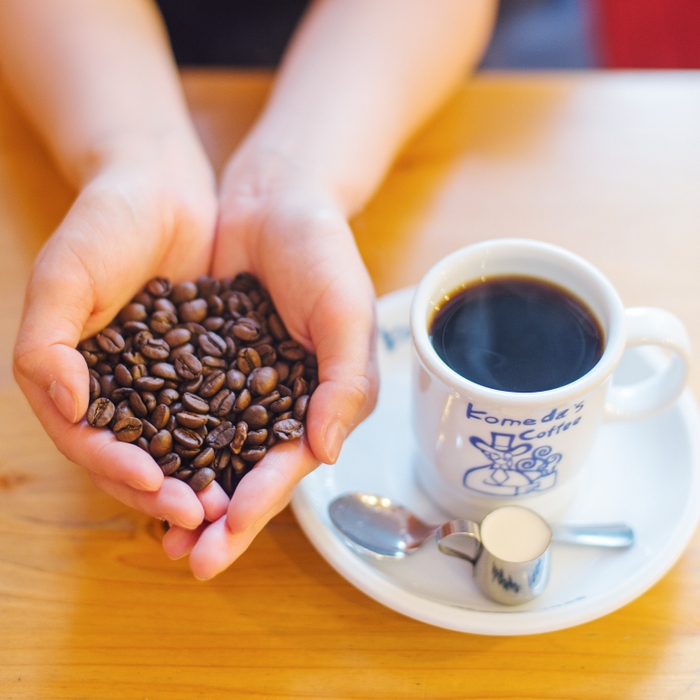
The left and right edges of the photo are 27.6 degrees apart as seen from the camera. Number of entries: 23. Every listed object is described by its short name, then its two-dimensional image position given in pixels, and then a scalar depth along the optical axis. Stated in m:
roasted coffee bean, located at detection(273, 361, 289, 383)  0.58
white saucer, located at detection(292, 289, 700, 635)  0.54
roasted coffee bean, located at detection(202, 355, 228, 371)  0.58
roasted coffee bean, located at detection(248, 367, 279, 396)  0.57
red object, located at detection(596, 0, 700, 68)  1.20
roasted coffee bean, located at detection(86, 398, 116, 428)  0.56
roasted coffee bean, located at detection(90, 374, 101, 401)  0.56
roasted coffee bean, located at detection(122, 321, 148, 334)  0.59
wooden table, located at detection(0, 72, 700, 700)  0.55
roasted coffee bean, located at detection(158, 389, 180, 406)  0.57
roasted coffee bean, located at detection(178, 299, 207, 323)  0.61
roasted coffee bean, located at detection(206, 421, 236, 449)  0.56
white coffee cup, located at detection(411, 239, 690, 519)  0.53
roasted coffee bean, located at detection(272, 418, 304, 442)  0.55
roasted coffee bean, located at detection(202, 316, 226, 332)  0.60
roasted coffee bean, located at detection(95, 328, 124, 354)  0.59
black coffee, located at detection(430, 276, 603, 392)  0.55
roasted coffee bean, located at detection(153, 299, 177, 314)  0.61
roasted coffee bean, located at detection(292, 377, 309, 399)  0.57
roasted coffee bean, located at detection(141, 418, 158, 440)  0.56
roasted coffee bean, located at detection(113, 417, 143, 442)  0.55
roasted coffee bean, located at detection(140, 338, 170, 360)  0.58
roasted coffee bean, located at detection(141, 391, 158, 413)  0.57
